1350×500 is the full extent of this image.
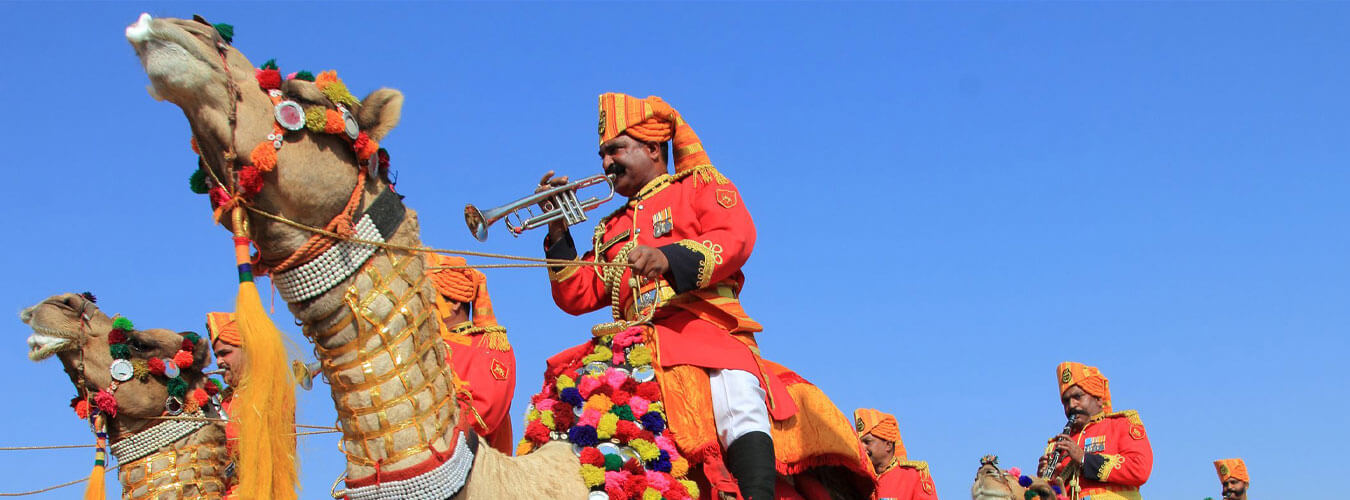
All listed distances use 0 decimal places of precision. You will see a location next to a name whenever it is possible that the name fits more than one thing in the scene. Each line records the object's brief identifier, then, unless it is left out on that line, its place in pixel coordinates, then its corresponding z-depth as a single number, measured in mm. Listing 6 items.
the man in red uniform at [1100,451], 14172
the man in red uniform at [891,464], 14734
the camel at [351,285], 4609
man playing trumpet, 6109
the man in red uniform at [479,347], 8264
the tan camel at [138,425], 8648
